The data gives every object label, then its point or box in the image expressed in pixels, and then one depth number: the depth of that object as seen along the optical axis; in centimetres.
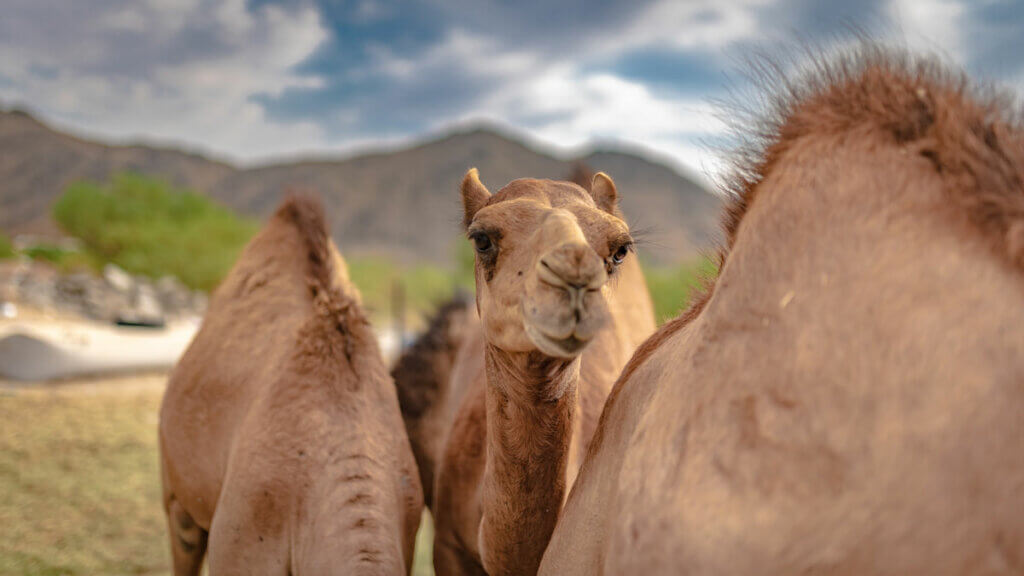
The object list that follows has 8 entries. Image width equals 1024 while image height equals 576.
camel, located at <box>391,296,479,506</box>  513
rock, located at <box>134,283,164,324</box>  1948
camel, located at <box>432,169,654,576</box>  194
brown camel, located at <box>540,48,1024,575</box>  131
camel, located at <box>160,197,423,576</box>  308
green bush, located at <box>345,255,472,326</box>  2744
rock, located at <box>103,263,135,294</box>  2162
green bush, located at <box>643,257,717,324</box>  1368
